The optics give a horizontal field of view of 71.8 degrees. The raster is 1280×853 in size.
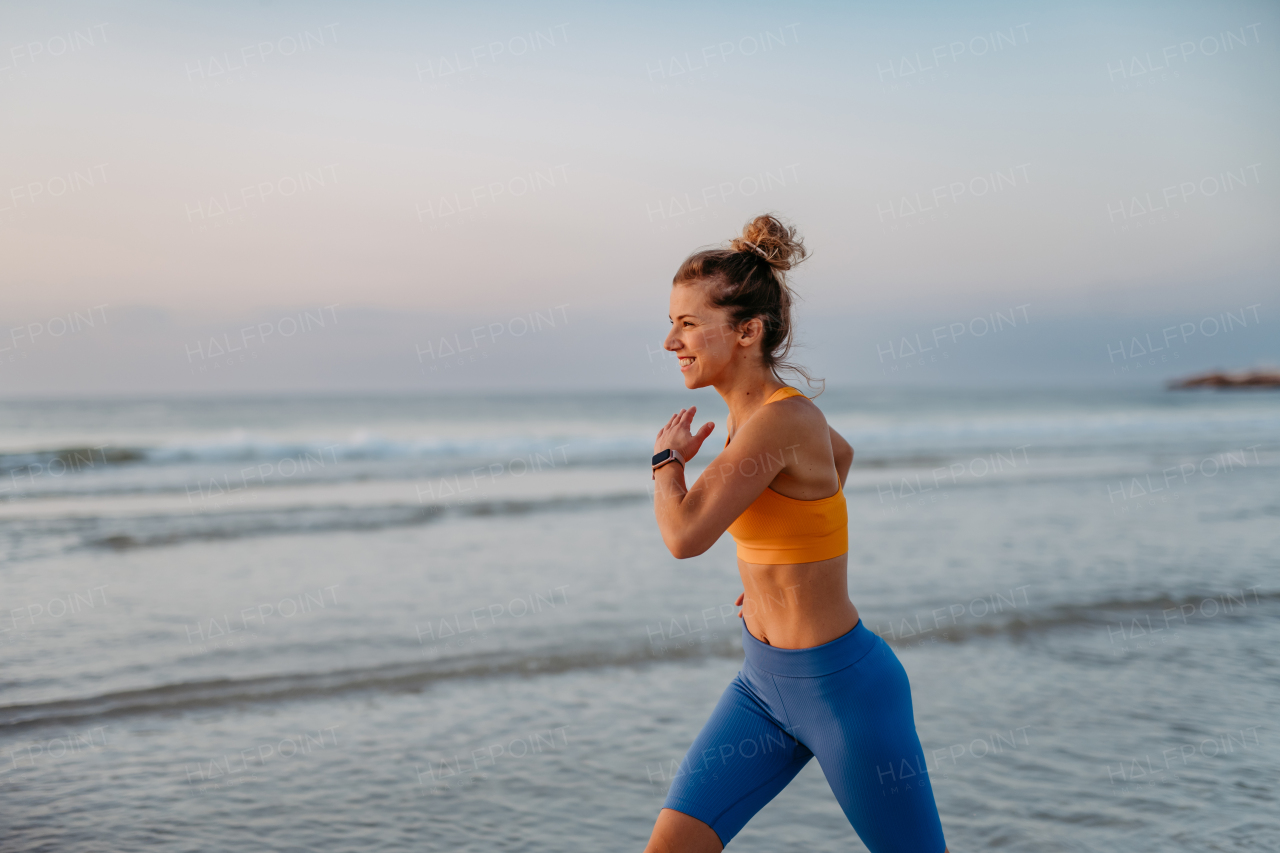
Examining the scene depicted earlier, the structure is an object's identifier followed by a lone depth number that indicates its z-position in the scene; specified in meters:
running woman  2.11
